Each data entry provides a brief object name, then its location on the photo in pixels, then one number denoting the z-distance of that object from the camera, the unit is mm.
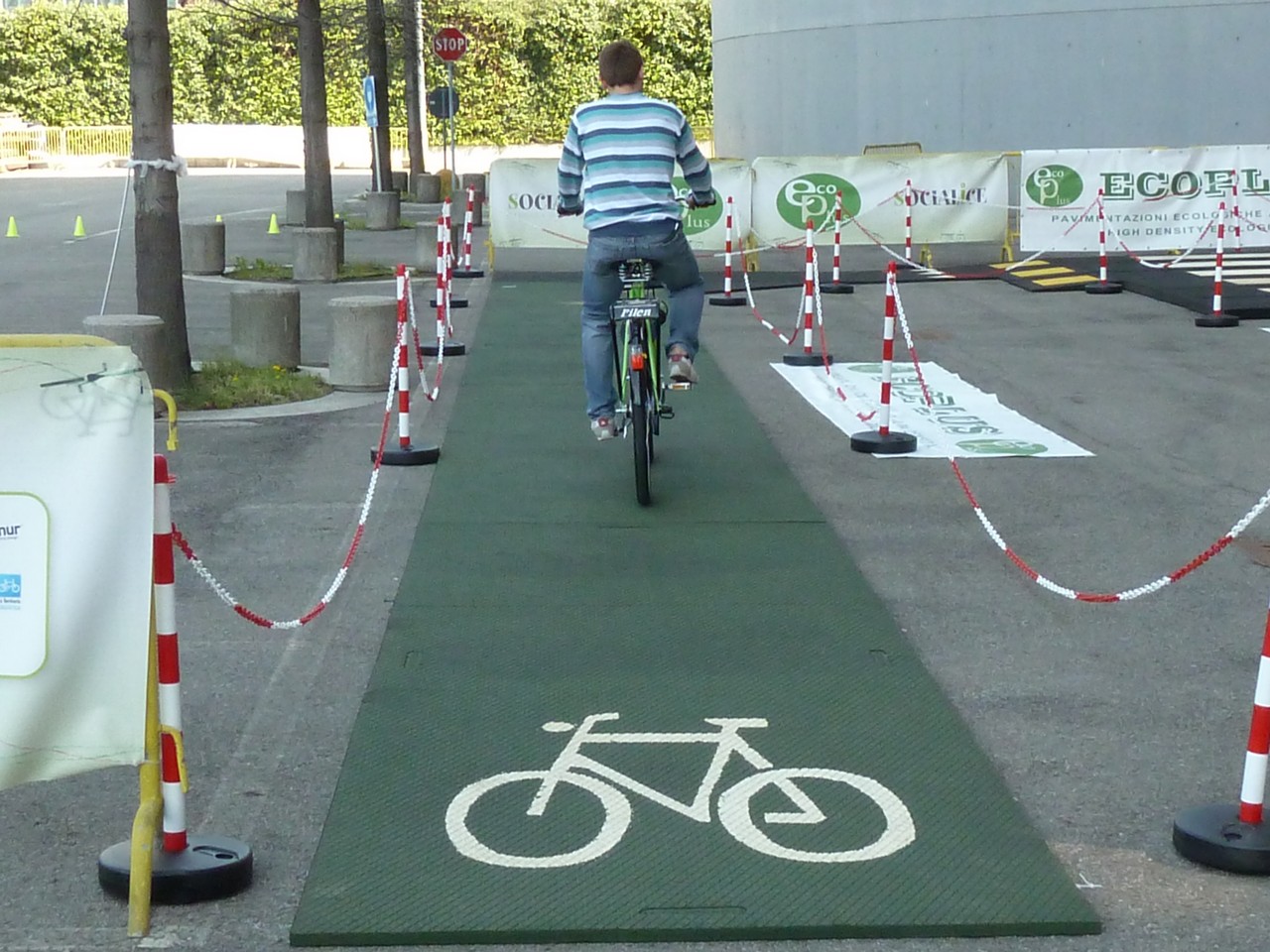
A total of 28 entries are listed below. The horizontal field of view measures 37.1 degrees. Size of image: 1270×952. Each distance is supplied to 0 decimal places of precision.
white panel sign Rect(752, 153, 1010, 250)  22844
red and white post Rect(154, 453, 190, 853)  4379
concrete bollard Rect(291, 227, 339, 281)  21656
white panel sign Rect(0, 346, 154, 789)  4230
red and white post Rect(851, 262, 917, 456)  10375
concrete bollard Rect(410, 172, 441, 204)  40188
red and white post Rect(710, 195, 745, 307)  19125
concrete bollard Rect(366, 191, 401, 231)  31609
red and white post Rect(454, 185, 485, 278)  20844
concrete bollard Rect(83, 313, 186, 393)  11836
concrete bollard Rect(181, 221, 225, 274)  22547
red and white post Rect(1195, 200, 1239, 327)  16750
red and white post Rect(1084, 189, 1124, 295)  19875
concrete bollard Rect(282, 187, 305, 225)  31781
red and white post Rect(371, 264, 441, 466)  10000
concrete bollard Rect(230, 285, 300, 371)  13719
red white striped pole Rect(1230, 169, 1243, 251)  22730
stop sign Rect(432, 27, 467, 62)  34594
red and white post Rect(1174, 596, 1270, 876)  4621
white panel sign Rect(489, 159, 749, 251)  22656
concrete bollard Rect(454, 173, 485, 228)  32719
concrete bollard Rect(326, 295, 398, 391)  13023
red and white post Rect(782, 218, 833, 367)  13617
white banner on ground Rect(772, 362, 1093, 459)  10836
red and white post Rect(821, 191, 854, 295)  18633
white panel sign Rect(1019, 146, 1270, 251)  22609
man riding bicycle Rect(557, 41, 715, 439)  8961
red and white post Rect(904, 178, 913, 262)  22020
